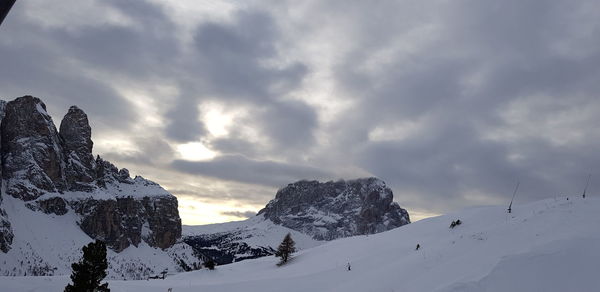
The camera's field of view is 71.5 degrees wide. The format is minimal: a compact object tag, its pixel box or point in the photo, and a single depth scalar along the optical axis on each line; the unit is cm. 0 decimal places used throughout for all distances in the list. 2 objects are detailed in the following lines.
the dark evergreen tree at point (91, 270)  3222
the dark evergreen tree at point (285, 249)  4867
